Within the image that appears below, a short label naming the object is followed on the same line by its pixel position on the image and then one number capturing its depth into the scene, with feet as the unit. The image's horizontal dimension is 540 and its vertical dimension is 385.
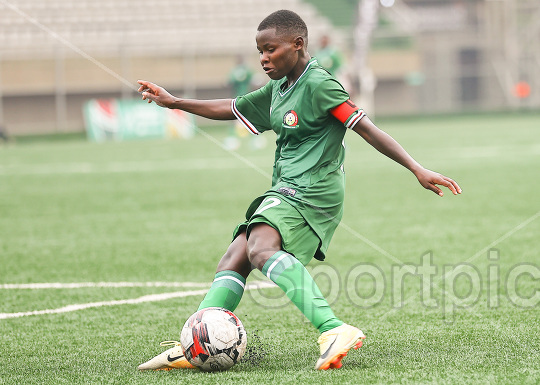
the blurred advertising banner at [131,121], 165.99
